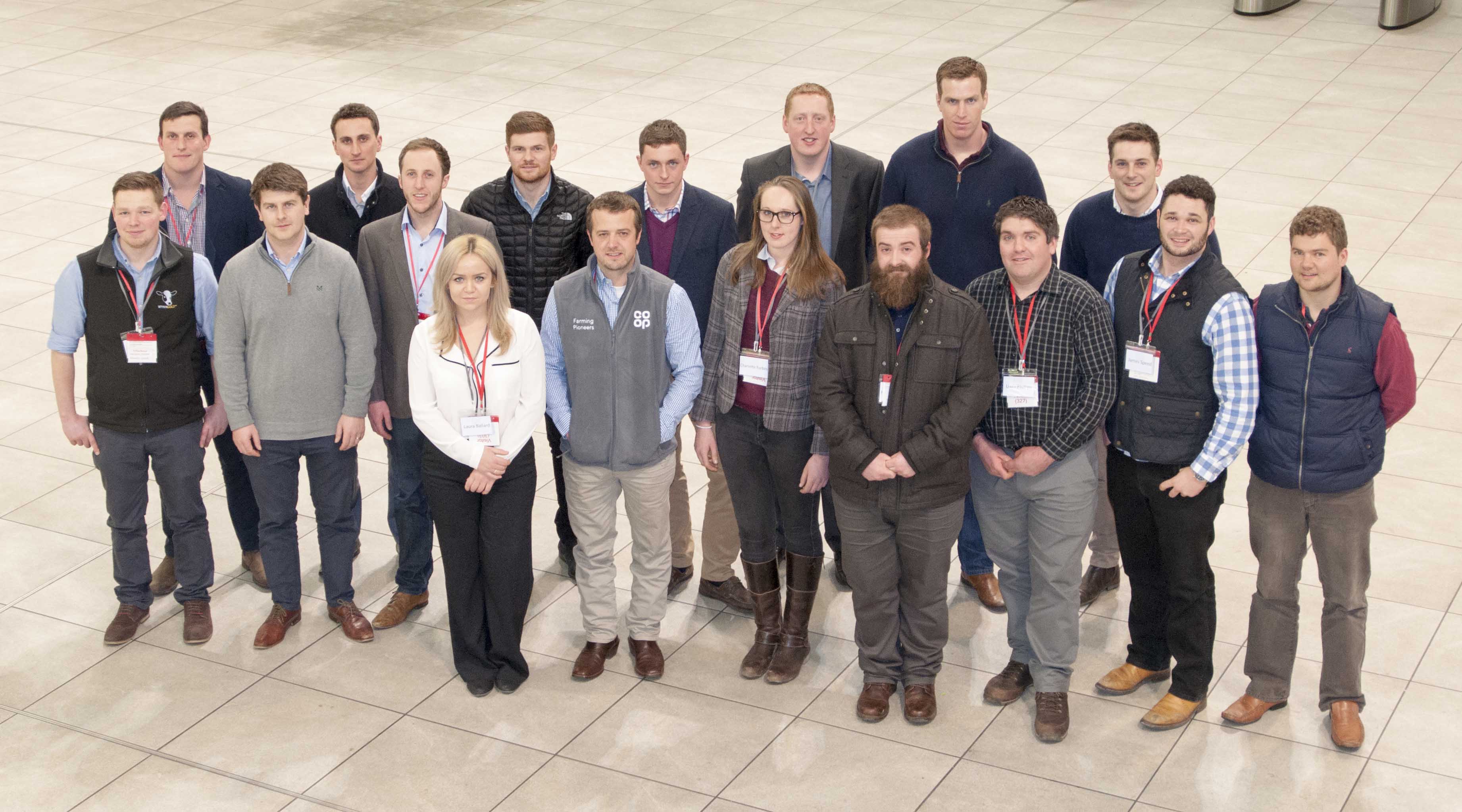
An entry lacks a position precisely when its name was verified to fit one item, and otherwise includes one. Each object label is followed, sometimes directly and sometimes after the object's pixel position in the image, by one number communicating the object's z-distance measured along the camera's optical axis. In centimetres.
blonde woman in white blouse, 434
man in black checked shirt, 412
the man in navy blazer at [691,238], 483
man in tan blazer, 473
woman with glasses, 438
